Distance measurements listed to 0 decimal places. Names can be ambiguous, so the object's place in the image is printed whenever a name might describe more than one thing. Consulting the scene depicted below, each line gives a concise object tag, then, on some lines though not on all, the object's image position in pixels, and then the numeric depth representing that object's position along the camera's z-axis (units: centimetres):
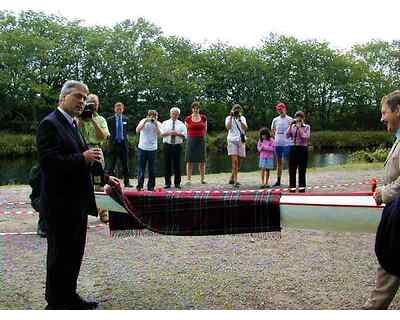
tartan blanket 394
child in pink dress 986
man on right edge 293
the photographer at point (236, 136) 964
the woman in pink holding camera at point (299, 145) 865
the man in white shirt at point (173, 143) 945
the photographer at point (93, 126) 541
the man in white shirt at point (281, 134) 946
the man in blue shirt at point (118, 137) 902
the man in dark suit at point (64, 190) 321
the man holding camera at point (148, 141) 909
